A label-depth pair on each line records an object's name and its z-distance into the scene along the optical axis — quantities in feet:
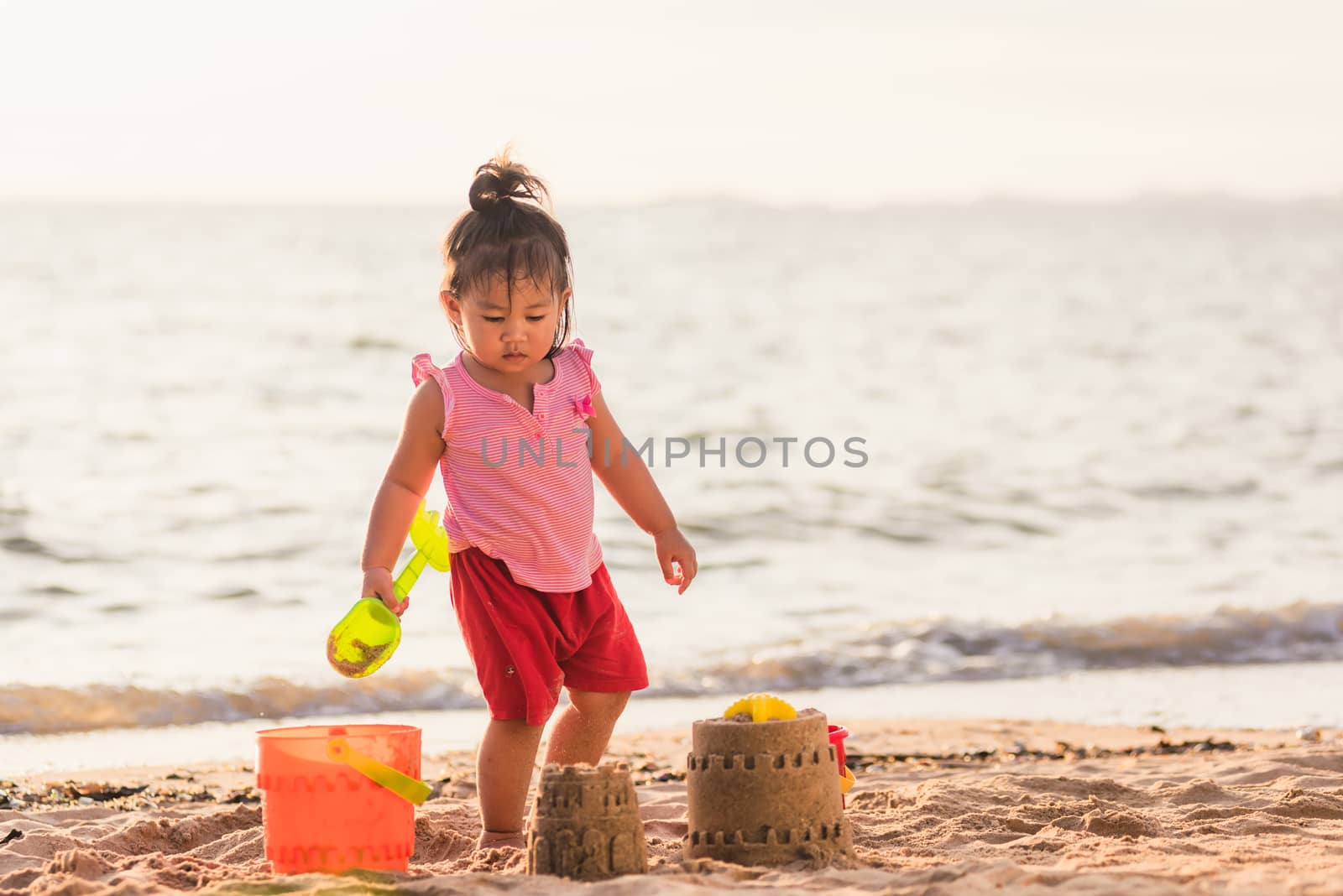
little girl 20.17
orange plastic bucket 18.10
